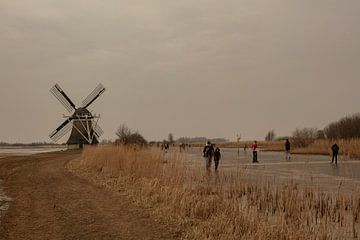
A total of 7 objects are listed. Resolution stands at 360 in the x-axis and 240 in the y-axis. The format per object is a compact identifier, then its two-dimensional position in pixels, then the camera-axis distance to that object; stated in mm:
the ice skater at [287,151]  33656
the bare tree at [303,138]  56469
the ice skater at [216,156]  23297
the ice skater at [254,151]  31531
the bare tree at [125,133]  51369
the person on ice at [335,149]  28838
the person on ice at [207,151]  21516
